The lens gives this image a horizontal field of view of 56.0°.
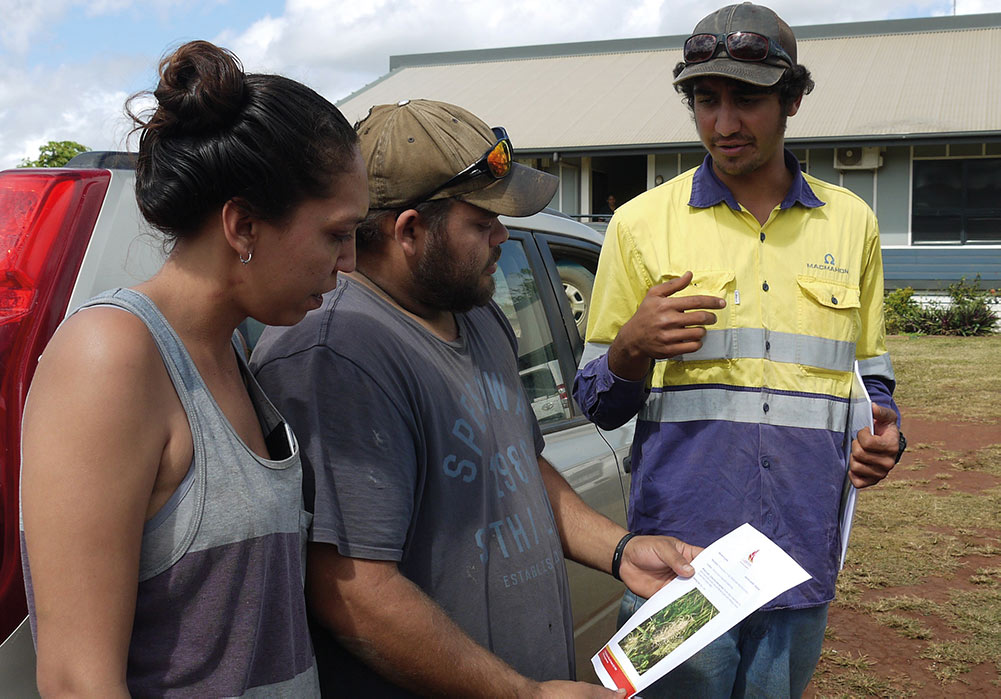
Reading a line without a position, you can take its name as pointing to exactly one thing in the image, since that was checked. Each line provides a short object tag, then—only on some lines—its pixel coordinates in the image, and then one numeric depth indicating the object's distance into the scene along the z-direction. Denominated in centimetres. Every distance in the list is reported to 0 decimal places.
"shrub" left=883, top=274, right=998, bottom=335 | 1648
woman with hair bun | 117
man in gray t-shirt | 161
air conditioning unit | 1742
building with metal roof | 1723
